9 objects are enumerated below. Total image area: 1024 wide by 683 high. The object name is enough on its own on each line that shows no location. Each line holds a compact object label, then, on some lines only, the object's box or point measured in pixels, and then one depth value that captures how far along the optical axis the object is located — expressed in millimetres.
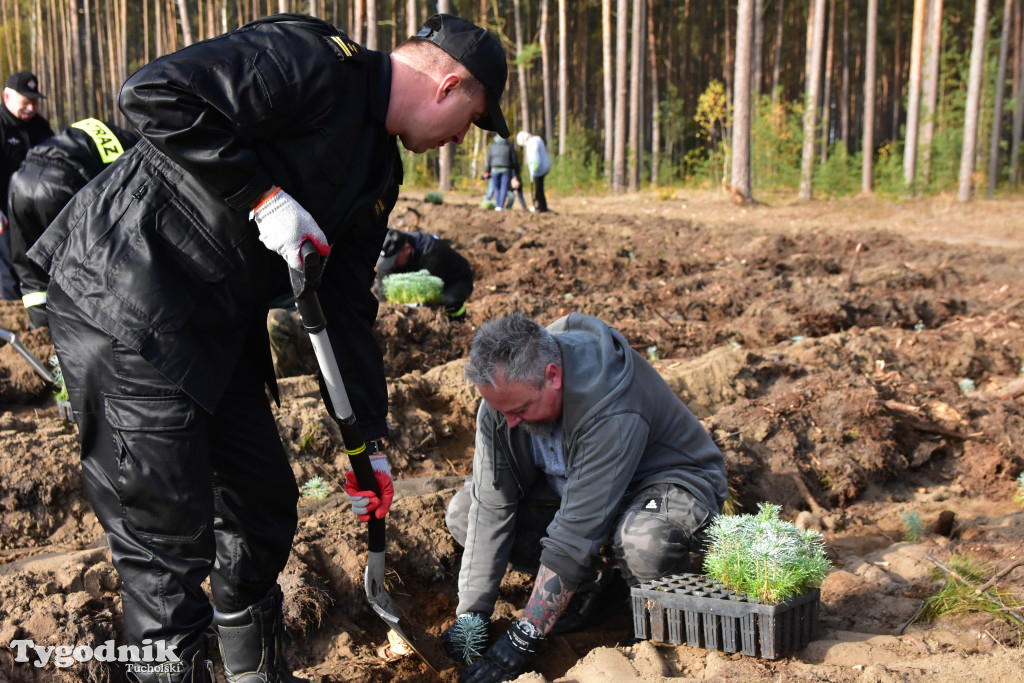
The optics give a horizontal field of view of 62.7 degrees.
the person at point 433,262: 6836
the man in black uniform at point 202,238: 1992
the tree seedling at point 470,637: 3135
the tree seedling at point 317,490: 4168
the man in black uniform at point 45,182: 4246
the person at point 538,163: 15945
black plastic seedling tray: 2701
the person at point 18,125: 6031
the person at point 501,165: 15125
